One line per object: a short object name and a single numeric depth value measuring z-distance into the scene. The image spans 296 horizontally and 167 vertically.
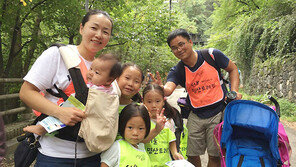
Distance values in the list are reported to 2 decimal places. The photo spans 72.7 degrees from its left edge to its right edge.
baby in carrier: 1.45
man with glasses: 2.68
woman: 1.29
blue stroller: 2.20
